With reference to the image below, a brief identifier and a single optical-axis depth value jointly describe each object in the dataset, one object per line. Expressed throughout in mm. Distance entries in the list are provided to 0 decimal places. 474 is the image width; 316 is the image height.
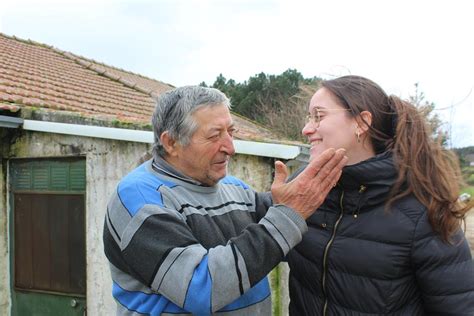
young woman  1544
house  3936
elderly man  1426
